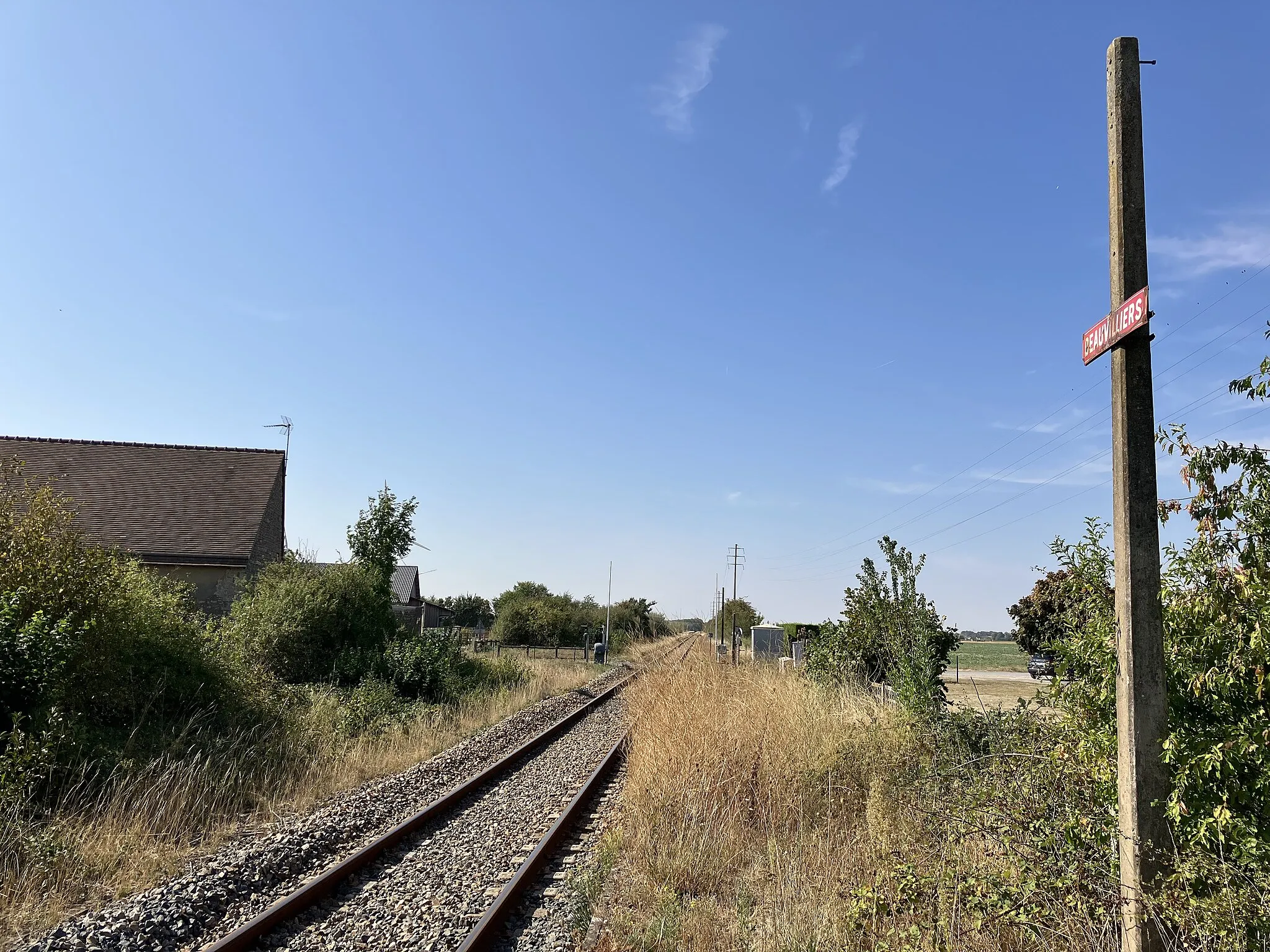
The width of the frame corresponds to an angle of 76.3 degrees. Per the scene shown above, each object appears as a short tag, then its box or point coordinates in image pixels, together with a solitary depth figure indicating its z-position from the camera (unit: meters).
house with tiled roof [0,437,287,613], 23.86
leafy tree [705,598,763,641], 67.38
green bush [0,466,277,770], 9.06
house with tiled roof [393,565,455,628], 44.59
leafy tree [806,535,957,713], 10.70
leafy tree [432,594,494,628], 76.94
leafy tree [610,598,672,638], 65.69
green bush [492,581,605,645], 60.47
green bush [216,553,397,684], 20.28
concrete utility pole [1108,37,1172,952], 4.08
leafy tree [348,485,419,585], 25.95
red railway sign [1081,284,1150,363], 4.18
